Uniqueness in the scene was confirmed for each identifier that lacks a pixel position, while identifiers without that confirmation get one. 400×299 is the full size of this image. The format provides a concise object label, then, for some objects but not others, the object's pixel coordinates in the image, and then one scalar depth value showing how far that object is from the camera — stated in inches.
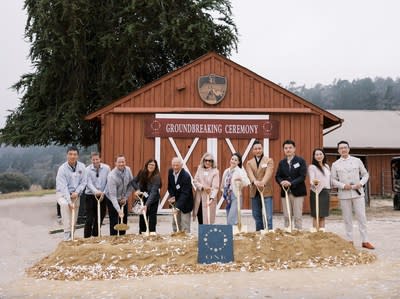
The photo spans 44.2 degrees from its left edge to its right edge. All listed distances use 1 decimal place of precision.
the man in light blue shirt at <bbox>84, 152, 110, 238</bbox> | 320.8
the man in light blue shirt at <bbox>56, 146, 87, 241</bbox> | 299.1
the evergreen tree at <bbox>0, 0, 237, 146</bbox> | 770.2
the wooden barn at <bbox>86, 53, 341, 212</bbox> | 532.1
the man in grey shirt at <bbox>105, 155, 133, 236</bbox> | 314.0
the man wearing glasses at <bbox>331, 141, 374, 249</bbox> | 315.9
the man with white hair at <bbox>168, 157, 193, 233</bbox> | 313.0
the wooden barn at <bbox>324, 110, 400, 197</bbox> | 906.7
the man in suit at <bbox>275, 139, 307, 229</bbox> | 301.4
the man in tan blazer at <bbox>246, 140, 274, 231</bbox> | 302.7
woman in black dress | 310.2
